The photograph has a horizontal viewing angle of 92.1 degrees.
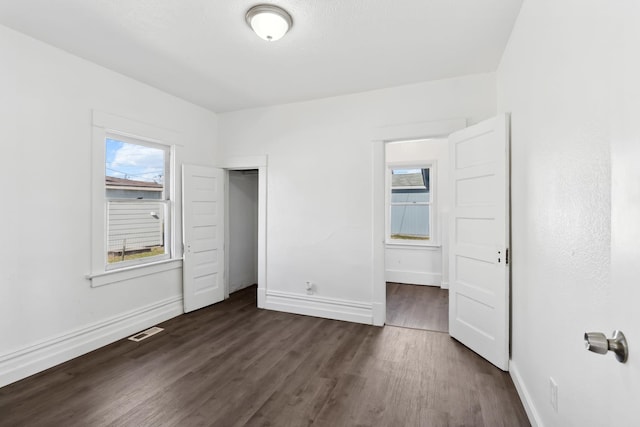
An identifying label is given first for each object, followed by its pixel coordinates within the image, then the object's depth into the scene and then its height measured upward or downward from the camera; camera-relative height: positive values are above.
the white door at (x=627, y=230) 0.70 -0.04
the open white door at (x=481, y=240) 2.57 -0.24
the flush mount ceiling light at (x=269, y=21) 2.16 +1.39
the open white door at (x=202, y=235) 4.04 -0.31
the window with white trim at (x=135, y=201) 3.29 +0.13
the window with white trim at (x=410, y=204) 5.72 +0.18
